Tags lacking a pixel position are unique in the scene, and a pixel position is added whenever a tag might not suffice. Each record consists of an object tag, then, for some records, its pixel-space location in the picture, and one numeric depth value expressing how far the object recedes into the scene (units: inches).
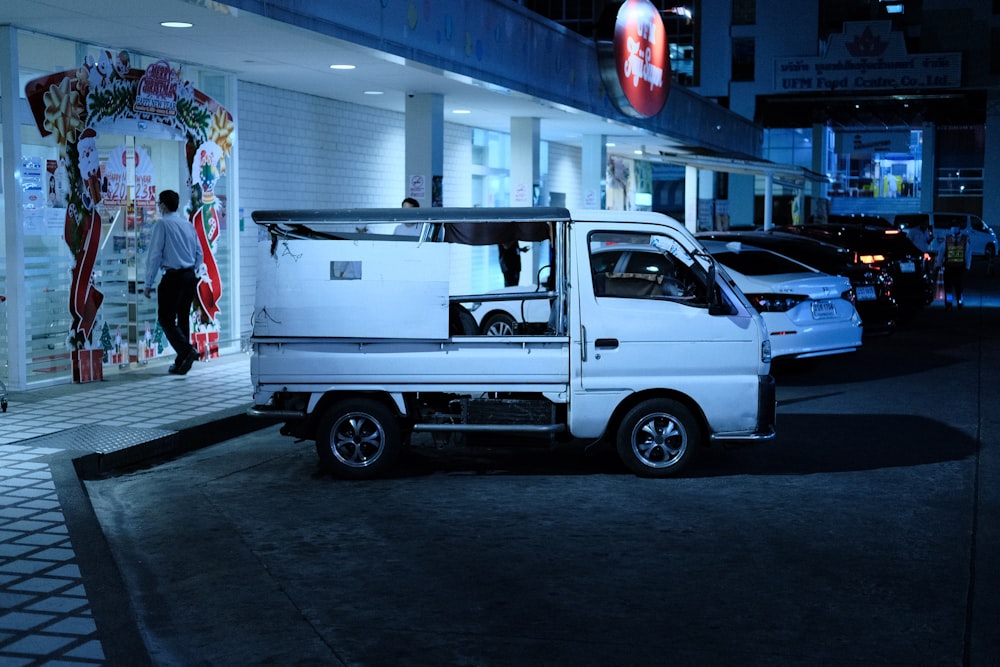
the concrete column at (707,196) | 1381.6
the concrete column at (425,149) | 652.1
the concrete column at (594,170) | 969.5
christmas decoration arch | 490.0
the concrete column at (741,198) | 2110.0
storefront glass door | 524.4
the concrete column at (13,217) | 456.1
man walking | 517.7
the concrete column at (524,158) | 832.9
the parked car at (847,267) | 641.0
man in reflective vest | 931.3
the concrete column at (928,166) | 2233.0
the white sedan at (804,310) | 521.0
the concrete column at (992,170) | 2090.3
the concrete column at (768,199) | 1359.5
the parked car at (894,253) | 772.5
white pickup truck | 338.3
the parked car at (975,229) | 1766.7
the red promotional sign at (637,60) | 812.0
